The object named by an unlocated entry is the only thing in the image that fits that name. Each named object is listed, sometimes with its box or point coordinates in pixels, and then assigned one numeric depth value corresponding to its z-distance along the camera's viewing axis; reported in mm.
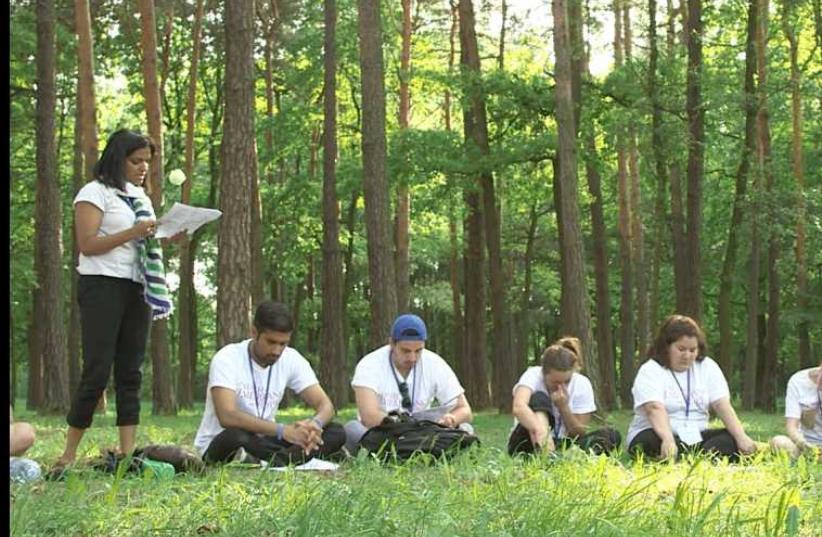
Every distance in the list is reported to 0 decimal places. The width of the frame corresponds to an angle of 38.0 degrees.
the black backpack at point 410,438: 7457
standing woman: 6504
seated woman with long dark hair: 8031
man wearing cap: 8008
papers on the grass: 6730
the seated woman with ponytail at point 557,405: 8109
